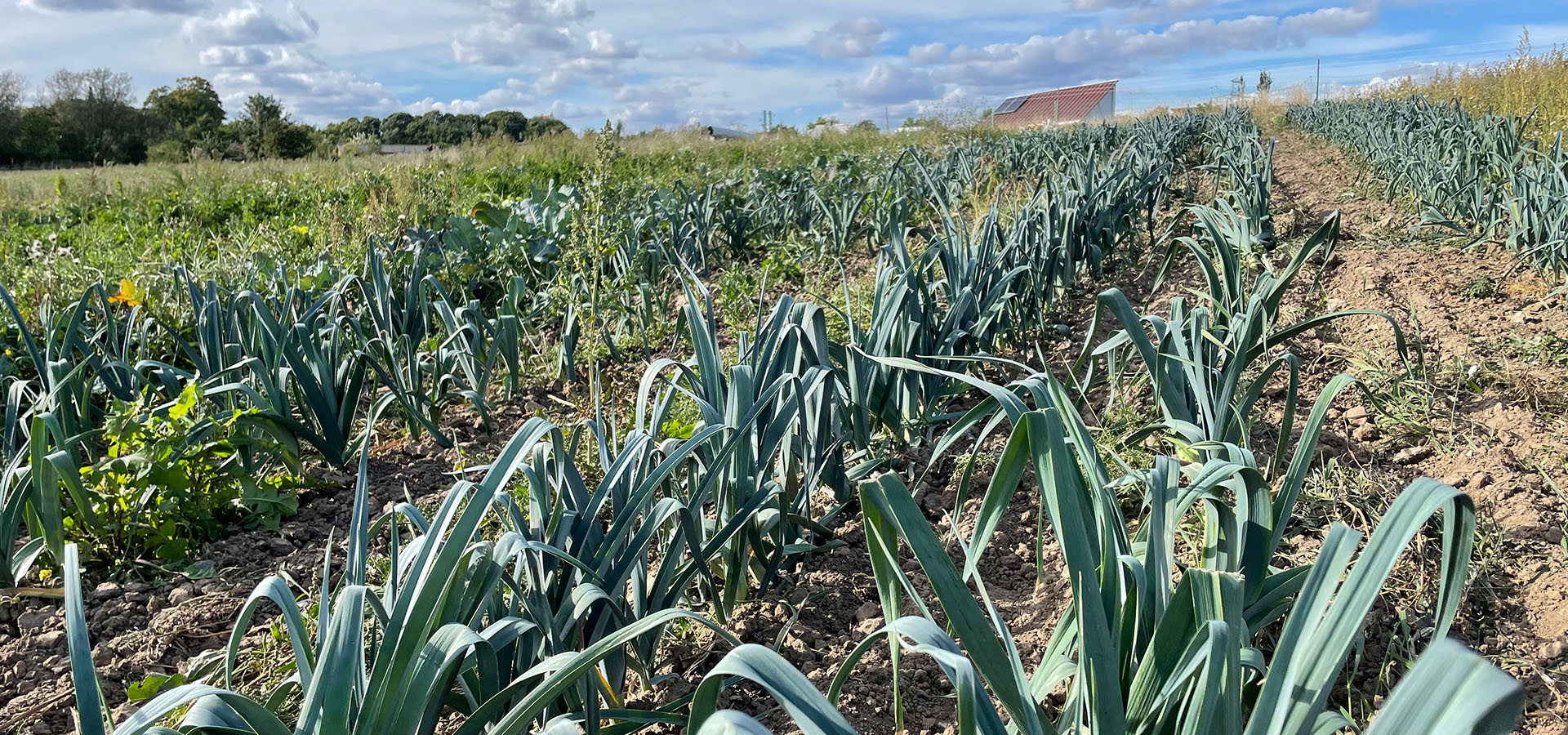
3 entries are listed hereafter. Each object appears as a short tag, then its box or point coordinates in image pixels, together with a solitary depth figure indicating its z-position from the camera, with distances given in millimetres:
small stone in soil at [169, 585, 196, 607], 2172
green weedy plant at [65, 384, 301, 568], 2297
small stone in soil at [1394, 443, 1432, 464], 2529
